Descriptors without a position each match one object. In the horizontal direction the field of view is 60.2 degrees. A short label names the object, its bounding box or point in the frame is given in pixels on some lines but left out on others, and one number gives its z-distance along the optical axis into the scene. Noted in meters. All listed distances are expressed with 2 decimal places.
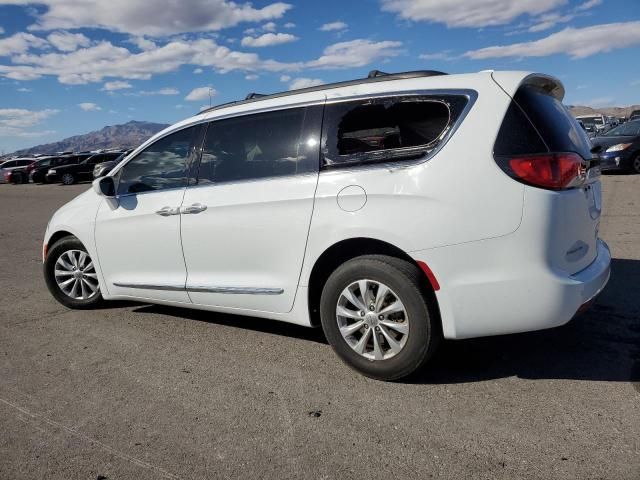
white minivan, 3.10
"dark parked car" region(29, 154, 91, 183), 31.98
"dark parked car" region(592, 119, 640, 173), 15.38
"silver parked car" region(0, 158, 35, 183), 34.66
